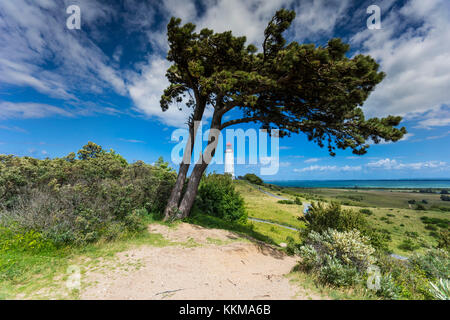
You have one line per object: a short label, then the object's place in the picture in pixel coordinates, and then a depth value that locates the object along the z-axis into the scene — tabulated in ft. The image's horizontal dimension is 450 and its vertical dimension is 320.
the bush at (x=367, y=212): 120.04
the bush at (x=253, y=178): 218.63
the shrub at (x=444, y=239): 33.39
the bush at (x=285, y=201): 128.62
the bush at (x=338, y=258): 12.05
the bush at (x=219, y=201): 43.57
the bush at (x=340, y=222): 22.78
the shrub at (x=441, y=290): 11.10
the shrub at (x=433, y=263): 14.40
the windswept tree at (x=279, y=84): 18.81
